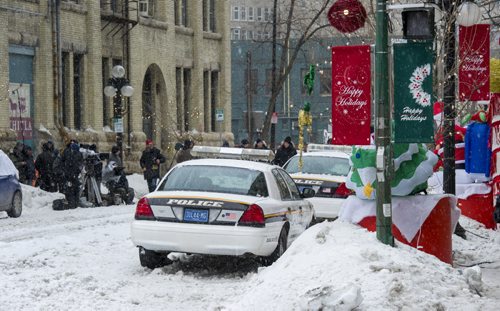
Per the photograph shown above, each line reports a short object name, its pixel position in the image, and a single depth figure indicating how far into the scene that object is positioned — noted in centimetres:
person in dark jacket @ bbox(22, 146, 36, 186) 3142
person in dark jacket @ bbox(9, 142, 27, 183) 3141
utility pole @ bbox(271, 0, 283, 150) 4275
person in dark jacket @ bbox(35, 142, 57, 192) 3145
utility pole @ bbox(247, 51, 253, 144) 4981
